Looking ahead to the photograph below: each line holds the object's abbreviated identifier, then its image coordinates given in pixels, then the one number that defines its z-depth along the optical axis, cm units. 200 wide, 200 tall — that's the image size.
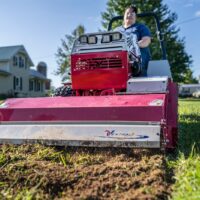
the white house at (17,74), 2239
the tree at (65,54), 2481
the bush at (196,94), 3732
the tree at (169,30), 2046
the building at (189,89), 4202
